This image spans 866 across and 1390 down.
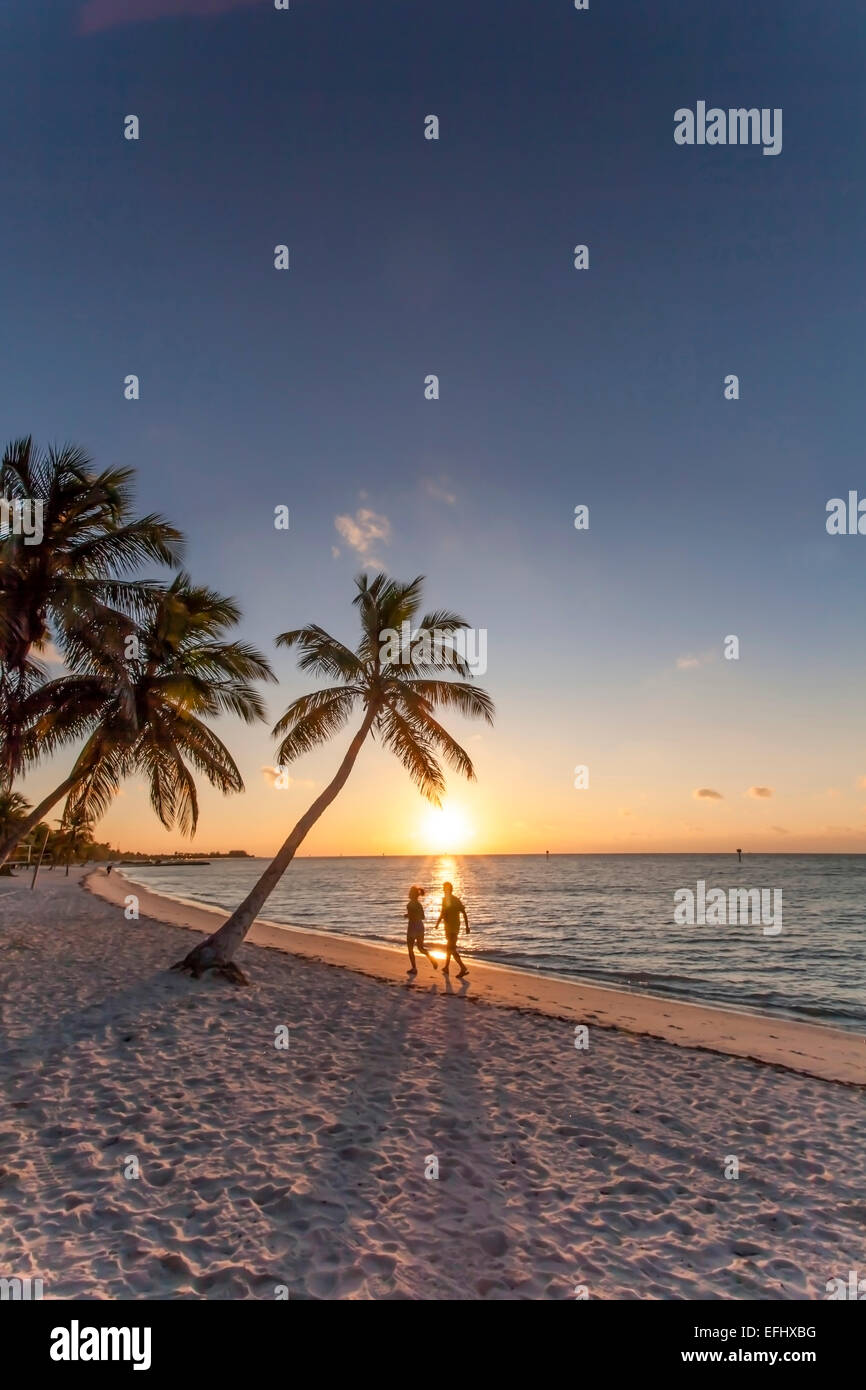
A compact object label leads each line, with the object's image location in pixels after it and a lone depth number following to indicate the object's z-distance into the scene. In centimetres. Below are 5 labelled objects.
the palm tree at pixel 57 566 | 1338
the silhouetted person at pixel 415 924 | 1689
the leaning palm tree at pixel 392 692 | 1658
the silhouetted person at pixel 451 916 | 1630
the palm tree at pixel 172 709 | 1658
